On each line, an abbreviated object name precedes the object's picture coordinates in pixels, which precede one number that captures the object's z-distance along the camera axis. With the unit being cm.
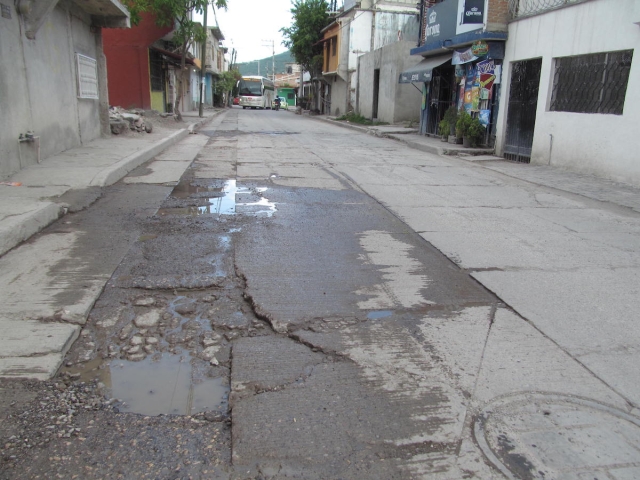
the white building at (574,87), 961
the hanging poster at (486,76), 1428
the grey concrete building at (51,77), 799
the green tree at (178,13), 1945
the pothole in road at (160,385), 266
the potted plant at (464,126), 1489
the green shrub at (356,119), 2626
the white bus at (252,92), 5456
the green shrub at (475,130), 1470
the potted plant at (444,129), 1655
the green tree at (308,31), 3841
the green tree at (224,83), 4982
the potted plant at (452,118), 1623
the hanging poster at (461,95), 1608
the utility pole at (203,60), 2371
